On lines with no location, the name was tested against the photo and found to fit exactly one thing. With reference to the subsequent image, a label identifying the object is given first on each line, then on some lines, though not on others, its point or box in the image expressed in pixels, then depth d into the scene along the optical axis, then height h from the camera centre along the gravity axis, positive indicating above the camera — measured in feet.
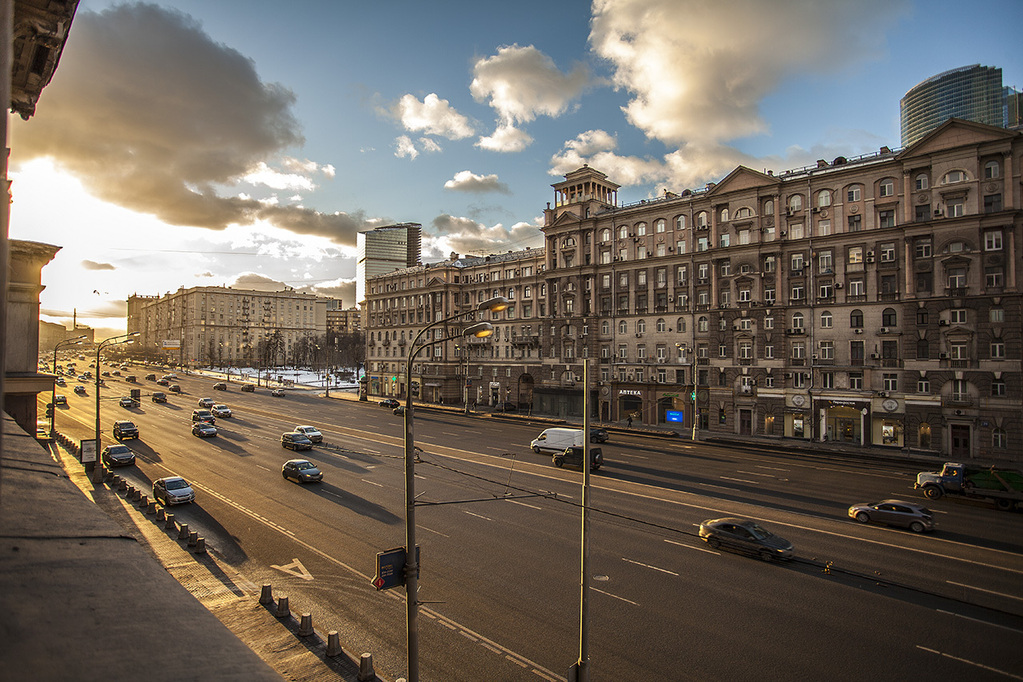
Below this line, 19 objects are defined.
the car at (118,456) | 103.60 -20.30
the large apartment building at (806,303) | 130.72 +16.95
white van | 122.62 -20.06
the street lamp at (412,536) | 33.76 -12.45
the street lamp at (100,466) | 91.35 -19.81
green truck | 87.35 -22.00
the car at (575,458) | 108.27 -21.43
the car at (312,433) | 131.85 -19.93
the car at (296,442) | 124.36 -20.81
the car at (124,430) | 134.72 -19.65
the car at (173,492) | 80.02 -21.23
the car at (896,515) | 73.82 -22.62
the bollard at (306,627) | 44.62 -23.17
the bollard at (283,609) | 47.57 -23.06
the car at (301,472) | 94.07 -21.16
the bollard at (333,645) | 41.75 -23.13
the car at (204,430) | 140.15 -20.27
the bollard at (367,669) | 38.83 -23.32
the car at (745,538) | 62.39 -22.28
